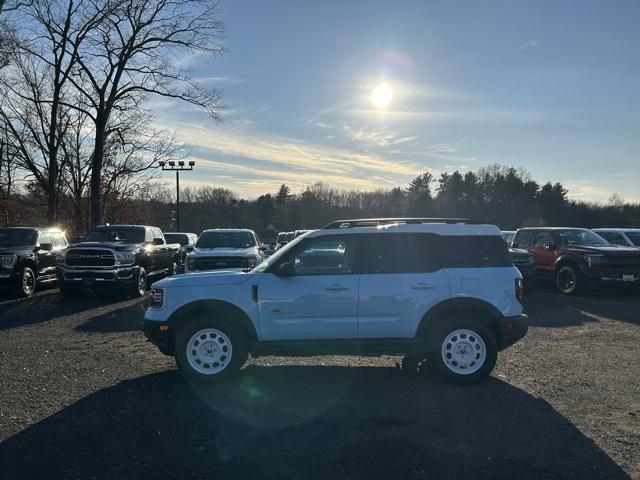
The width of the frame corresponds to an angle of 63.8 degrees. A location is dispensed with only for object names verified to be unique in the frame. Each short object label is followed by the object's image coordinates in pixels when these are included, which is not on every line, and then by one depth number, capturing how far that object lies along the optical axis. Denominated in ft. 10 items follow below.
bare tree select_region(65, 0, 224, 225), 87.10
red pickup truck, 46.52
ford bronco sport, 20.02
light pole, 129.62
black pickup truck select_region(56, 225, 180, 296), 43.91
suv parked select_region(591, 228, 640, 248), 58.65
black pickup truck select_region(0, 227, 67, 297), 44.60
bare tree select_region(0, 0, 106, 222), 85.29
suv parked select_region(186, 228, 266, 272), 42.16
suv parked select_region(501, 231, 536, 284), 51.93
